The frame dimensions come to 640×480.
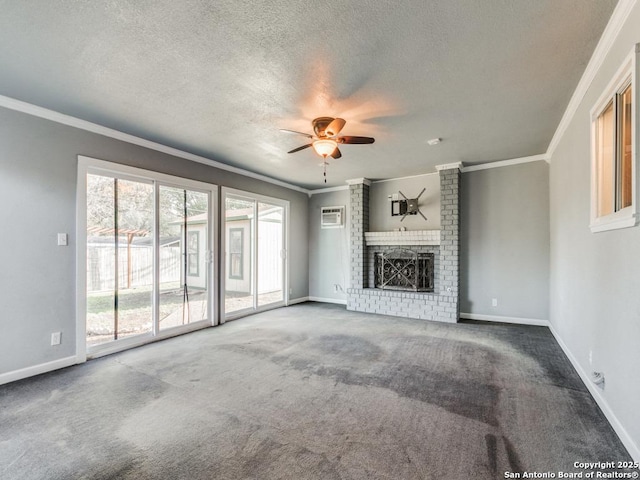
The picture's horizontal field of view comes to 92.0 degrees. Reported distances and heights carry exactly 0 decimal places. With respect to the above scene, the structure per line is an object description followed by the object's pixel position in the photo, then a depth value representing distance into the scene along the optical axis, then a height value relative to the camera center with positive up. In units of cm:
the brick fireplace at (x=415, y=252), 529 -28
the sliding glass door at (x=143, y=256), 365 -23
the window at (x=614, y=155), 188 +61
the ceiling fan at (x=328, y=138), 314 +107
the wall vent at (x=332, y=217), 695 +51
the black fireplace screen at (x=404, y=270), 577 -60
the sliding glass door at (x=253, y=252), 550 -26
